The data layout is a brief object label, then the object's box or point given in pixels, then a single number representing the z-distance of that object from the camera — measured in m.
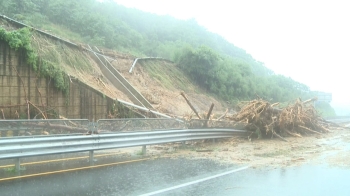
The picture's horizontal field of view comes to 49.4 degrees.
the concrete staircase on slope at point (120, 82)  25.63
